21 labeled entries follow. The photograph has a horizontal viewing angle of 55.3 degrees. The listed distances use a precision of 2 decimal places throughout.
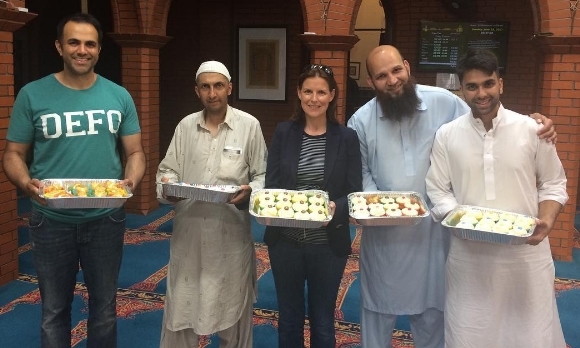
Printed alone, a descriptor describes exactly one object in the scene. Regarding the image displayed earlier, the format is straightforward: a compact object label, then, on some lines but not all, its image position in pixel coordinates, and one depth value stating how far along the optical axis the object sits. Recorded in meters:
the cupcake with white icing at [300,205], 2.62
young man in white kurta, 2.55
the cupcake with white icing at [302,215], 2.56
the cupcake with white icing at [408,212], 2.66
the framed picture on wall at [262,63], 9.44
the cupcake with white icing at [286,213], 2.59
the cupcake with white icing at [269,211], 2.62
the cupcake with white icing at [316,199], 2.68
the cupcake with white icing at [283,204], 2.65
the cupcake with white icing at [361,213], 2.61
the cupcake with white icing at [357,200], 2.73
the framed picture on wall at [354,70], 13.60
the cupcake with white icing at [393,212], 2.65
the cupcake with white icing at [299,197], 2.68
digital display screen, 8.30
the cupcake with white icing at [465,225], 2.42
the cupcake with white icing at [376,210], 2.66
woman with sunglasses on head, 2.75
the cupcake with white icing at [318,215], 2.55
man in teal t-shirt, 2.58
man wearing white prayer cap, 2.90
